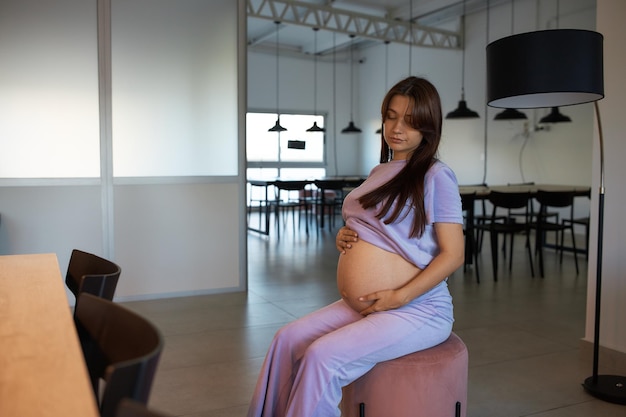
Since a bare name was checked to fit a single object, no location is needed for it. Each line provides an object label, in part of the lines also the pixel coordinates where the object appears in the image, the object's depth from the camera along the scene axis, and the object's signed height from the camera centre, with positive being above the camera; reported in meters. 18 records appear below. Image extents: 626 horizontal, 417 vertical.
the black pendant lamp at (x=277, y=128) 10.96 +0.65
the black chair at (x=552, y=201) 6.24 -0.39
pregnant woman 1.84 -0.31
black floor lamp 2.42 +0.41
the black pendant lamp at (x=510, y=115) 7.81 +0.64
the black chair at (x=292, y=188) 9.06 -0.38
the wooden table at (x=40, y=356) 0.83 -0.34
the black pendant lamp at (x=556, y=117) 7.93 +0.62
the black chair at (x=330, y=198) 9.41 -0.64
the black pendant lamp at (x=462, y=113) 7.96 +0.68
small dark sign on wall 7.81 +0.25
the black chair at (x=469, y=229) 5.95 -0.66
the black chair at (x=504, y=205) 5.88 -0.41
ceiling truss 9.73 +2.49
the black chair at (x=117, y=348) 0.85 -0.31
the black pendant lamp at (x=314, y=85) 14.41 +1.89
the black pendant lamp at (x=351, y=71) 14.48 +2.30
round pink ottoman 1.83 -0.69
